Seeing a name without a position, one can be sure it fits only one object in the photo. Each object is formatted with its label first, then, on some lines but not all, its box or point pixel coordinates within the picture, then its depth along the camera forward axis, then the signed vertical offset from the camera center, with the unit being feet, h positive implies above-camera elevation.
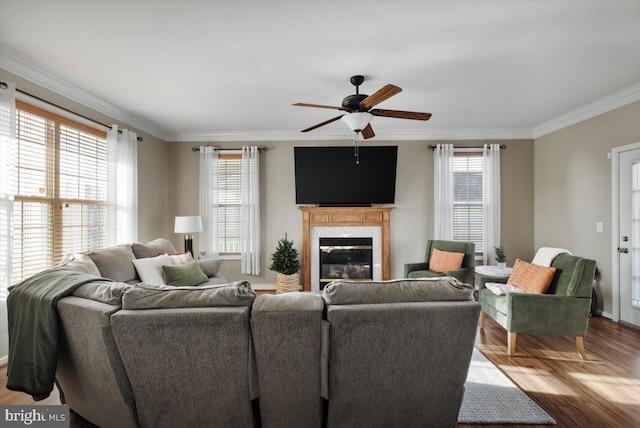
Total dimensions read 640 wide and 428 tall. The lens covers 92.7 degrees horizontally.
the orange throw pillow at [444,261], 13.89 -2.14
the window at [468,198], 16.70 +0.93
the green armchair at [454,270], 13.44 -2.37
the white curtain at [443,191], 16.44 +1.29
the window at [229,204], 17.16 +0.61
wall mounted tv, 16.52 +2.17
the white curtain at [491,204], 16.35 +0.56
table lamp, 14.43 -0.48
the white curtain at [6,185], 8.52 +0.86
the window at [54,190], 9.41 +0.86
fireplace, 16.67 -0.94
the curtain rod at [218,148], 16.98 +3.71
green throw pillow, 11.01 -2.21
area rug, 6.32 -4.23
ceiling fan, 9.58 +3.25
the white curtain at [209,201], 16.98 +0.77
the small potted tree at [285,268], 15.96 -2.78
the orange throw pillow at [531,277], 9.62 -2.06
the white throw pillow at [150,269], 10.73 -1.95
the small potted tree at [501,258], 12.32 -1.78
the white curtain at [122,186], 12.82 +1.26
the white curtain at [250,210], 16.74 +0.27
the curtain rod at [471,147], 16.55 +3.69
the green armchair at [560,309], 8.94 -2.78
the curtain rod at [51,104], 8.58 +3.76
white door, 11.50 -0.86
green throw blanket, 5.36 -2.21
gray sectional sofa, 4.93 -2.27
